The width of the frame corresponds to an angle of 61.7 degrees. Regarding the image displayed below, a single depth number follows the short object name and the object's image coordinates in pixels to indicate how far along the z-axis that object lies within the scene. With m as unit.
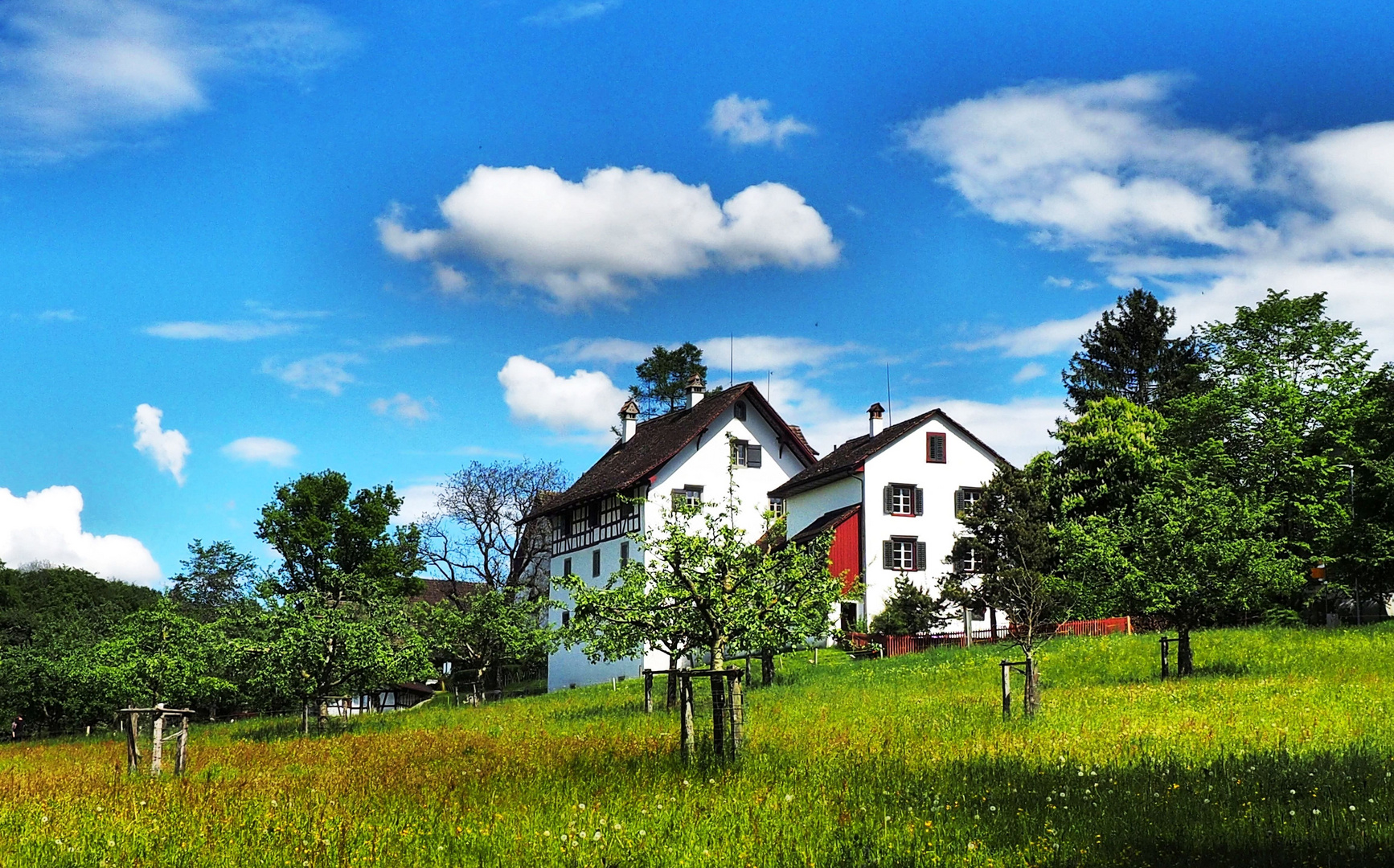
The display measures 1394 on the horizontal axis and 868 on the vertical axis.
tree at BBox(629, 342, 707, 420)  81.69
